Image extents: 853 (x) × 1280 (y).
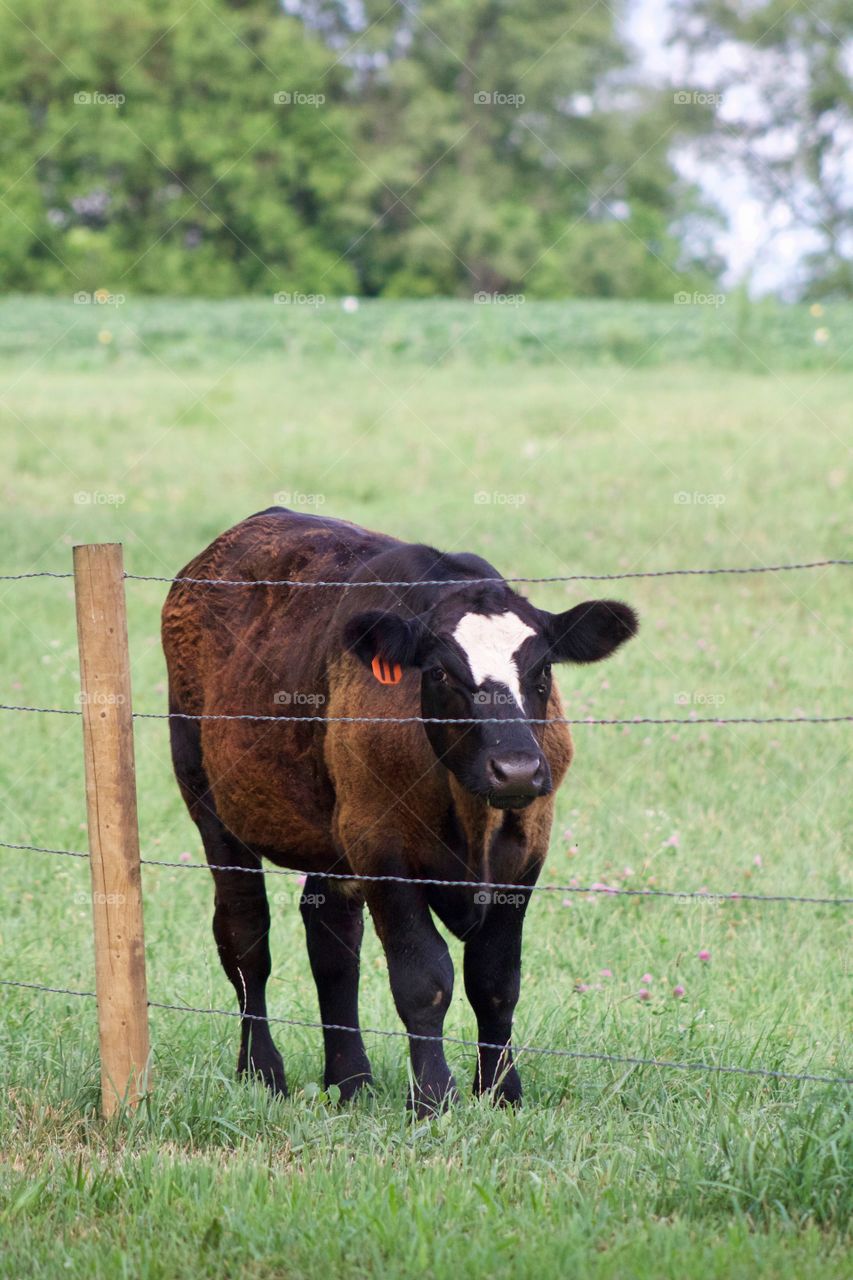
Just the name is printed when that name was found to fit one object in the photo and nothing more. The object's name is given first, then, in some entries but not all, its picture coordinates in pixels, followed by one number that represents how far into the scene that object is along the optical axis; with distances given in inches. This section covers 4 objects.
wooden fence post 365.4
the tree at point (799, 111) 4072.3
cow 373.7
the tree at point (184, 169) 3735.2
